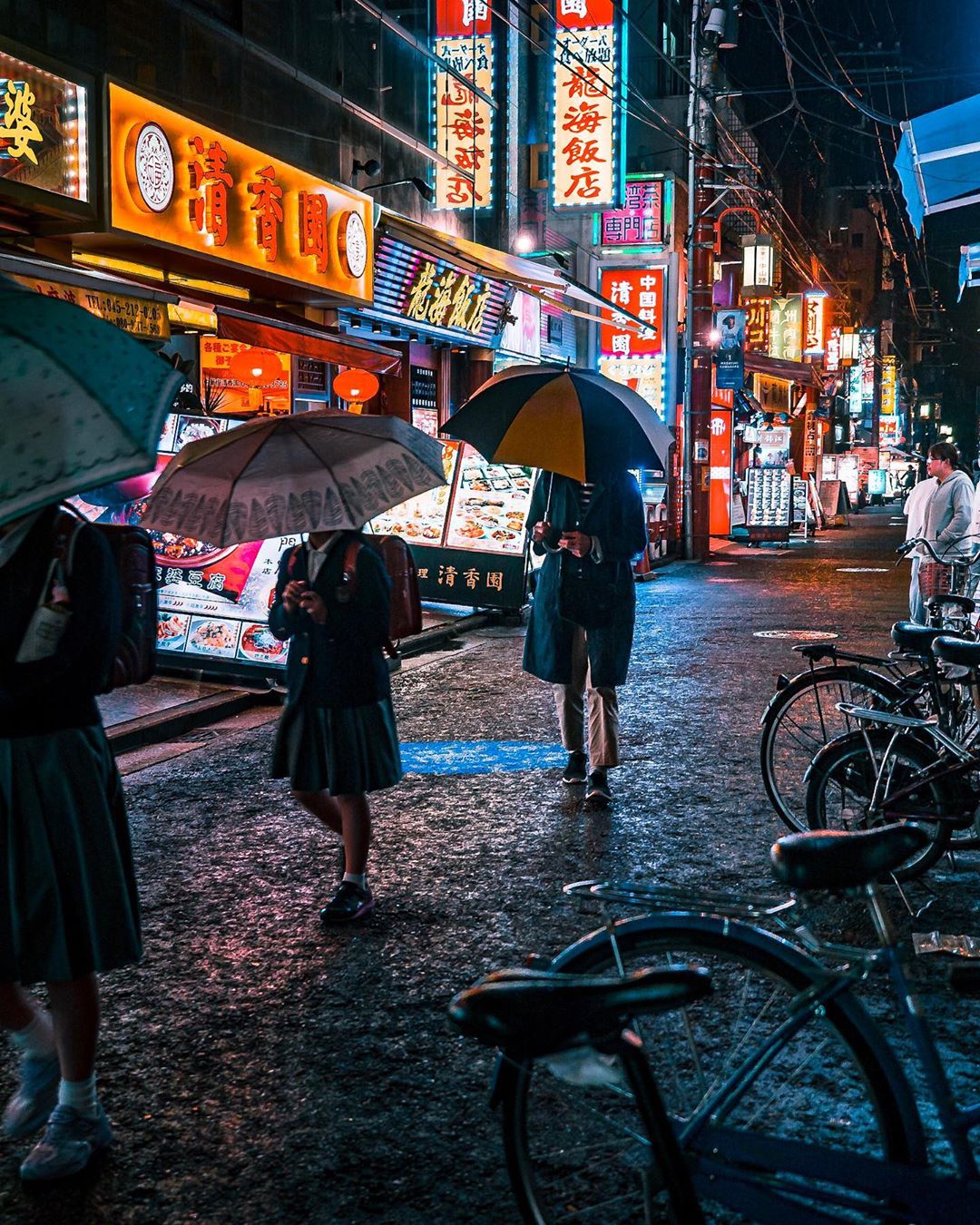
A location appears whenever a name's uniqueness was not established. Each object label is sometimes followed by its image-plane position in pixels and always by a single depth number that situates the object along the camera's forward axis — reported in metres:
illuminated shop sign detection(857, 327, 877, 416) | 69.19
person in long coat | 7.39
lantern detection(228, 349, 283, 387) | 16.09
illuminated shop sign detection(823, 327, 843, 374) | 54.69
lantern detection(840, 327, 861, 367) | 57.02
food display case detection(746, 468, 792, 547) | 35.72
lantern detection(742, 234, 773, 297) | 36.19
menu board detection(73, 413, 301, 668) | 11.14
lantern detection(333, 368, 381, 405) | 16.39
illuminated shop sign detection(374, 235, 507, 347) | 17.58
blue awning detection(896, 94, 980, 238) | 7.68
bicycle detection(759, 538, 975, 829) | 6.28
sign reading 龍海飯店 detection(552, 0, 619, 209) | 21.64
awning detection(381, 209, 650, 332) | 17.53
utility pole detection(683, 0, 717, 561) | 26.00
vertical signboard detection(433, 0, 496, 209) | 19.70
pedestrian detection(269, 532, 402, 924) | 5.46
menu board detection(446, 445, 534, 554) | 16.39
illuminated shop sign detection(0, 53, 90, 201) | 10.15
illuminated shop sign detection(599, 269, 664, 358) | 28.22
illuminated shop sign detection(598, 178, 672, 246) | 28.47
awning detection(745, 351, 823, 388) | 38.42
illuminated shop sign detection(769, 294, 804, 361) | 44.34
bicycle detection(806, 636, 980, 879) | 5.60
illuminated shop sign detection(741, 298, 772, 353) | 40.12
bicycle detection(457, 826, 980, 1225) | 2.59
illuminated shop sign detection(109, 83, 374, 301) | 11.88
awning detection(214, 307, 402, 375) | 13.14
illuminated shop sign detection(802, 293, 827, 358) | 45.03
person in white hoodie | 13.02
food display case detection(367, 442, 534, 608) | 16.33
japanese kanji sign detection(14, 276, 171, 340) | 10.01
